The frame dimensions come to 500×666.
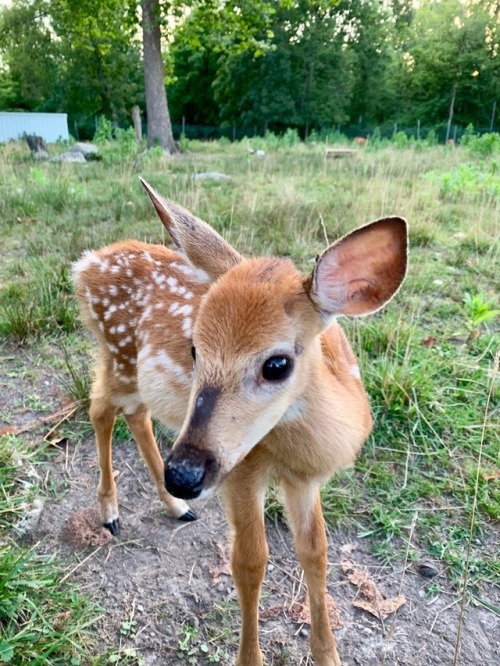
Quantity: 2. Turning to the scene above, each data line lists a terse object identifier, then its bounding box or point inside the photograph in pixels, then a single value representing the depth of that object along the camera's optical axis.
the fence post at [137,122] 16.94
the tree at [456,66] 34.25
